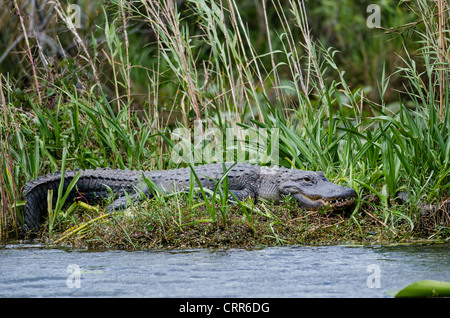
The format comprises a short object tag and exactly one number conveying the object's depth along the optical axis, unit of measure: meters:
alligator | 8.84
